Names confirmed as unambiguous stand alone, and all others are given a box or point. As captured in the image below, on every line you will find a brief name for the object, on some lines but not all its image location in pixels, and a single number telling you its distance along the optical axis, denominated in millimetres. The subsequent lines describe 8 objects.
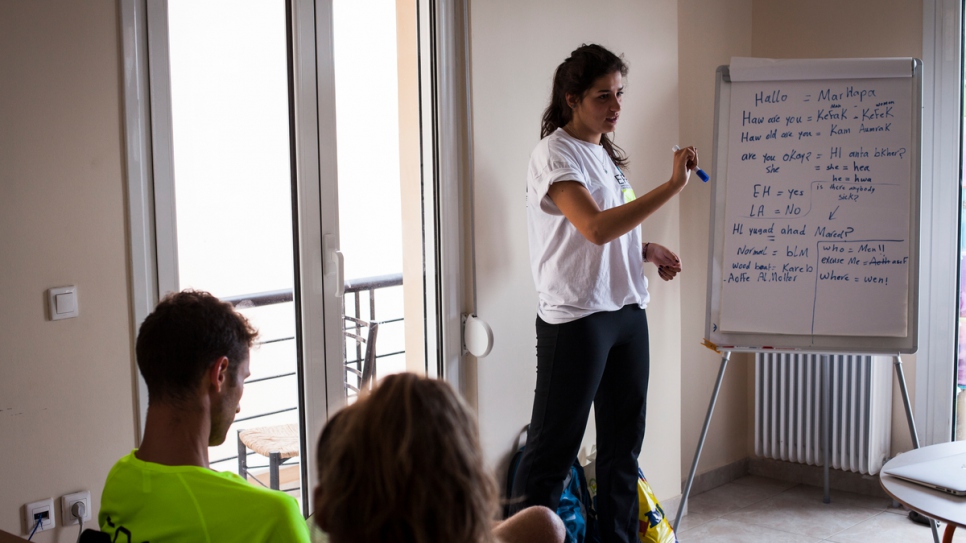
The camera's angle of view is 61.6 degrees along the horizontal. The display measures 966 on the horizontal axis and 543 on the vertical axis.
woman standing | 2182
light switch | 1743
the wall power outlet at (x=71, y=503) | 1775
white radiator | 3109
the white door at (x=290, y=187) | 1914
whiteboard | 2535
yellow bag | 2555
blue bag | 2406
